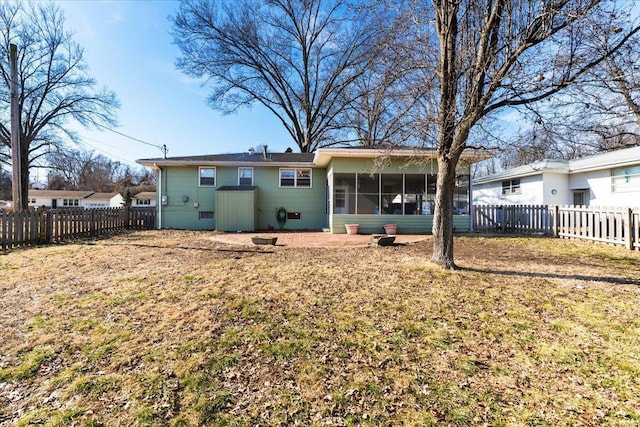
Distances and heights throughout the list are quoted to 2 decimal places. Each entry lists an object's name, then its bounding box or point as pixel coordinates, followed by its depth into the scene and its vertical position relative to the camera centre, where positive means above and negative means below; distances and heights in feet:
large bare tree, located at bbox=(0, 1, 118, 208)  62.85 +28.91
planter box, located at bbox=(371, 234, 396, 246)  28.04 -2.36
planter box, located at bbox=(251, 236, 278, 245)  28.60 -2.27
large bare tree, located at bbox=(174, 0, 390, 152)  67.77 +39.36
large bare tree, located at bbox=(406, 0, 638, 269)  14.53 +8.57
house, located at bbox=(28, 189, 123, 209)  144.77 +9.96
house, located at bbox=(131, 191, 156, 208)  144.77 +9.20
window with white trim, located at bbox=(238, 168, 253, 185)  46.55 +6.43
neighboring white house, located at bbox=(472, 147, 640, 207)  44.32 +5.71
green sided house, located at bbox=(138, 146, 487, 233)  38.60 +3.45
